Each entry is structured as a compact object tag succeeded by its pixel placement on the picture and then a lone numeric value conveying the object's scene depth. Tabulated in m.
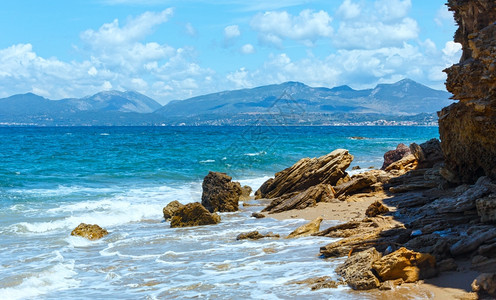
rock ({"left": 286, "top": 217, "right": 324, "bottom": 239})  13.23
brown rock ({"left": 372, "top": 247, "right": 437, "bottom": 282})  8.42
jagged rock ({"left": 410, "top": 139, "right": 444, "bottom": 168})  19.50
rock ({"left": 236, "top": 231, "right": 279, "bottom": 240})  13.42
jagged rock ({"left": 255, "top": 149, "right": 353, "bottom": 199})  20.12
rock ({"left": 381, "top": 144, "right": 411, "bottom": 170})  23.03
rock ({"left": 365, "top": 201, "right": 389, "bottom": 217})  13.96
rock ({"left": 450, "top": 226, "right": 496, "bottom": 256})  8.81
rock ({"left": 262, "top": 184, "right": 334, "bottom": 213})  18.06
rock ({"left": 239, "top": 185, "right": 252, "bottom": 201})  22.02
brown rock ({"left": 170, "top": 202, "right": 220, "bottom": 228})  16.17
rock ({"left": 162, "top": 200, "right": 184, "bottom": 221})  17.53
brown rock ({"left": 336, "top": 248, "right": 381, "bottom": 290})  8.41
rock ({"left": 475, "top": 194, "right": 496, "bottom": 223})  9.80
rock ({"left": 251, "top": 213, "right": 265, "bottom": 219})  17.19
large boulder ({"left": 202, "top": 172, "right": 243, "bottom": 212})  19.08
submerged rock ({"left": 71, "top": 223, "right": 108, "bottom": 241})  14.95
